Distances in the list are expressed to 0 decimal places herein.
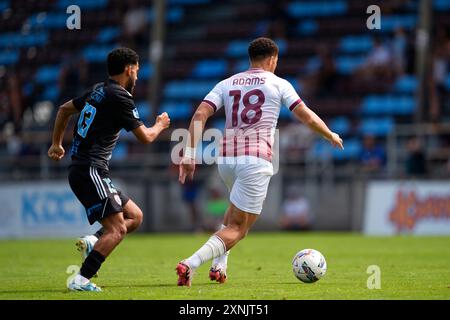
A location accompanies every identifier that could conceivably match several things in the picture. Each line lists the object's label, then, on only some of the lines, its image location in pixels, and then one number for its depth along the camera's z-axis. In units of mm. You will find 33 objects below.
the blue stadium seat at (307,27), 28047
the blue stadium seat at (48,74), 29302
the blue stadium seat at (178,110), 26984
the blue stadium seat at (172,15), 30516
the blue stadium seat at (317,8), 27953
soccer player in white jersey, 9398
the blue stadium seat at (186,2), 30547
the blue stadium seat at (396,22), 26312
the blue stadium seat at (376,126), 24516
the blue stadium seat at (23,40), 26859
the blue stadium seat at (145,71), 28984
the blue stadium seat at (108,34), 29650
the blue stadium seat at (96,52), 29141
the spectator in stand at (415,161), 22078
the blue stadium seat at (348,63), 26359
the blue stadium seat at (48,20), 26750
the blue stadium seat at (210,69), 28094
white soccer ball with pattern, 9844
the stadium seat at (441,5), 26203
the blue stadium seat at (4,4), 25969
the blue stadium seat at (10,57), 27094
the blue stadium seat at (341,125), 24688
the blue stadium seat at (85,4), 29891
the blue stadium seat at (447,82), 24783
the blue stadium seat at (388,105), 24984
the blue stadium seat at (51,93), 28703
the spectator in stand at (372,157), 22969
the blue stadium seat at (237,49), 28256
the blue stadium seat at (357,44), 26766
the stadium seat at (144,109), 26406
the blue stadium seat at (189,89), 27781
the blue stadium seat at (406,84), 25328
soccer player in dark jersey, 9078
